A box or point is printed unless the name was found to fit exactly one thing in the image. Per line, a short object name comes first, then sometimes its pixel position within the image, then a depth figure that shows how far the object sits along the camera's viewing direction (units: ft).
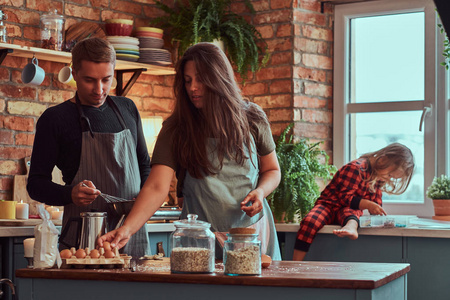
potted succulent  12.44
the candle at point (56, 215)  11.53
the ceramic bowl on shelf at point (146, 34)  13.65
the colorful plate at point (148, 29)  13.61
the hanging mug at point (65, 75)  12.50
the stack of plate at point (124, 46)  13.14
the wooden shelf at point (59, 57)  11.70
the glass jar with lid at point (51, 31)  12.32
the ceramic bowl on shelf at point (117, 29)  13.23
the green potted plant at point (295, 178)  12.72
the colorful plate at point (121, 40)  13.15
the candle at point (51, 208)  12.06
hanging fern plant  13.56
